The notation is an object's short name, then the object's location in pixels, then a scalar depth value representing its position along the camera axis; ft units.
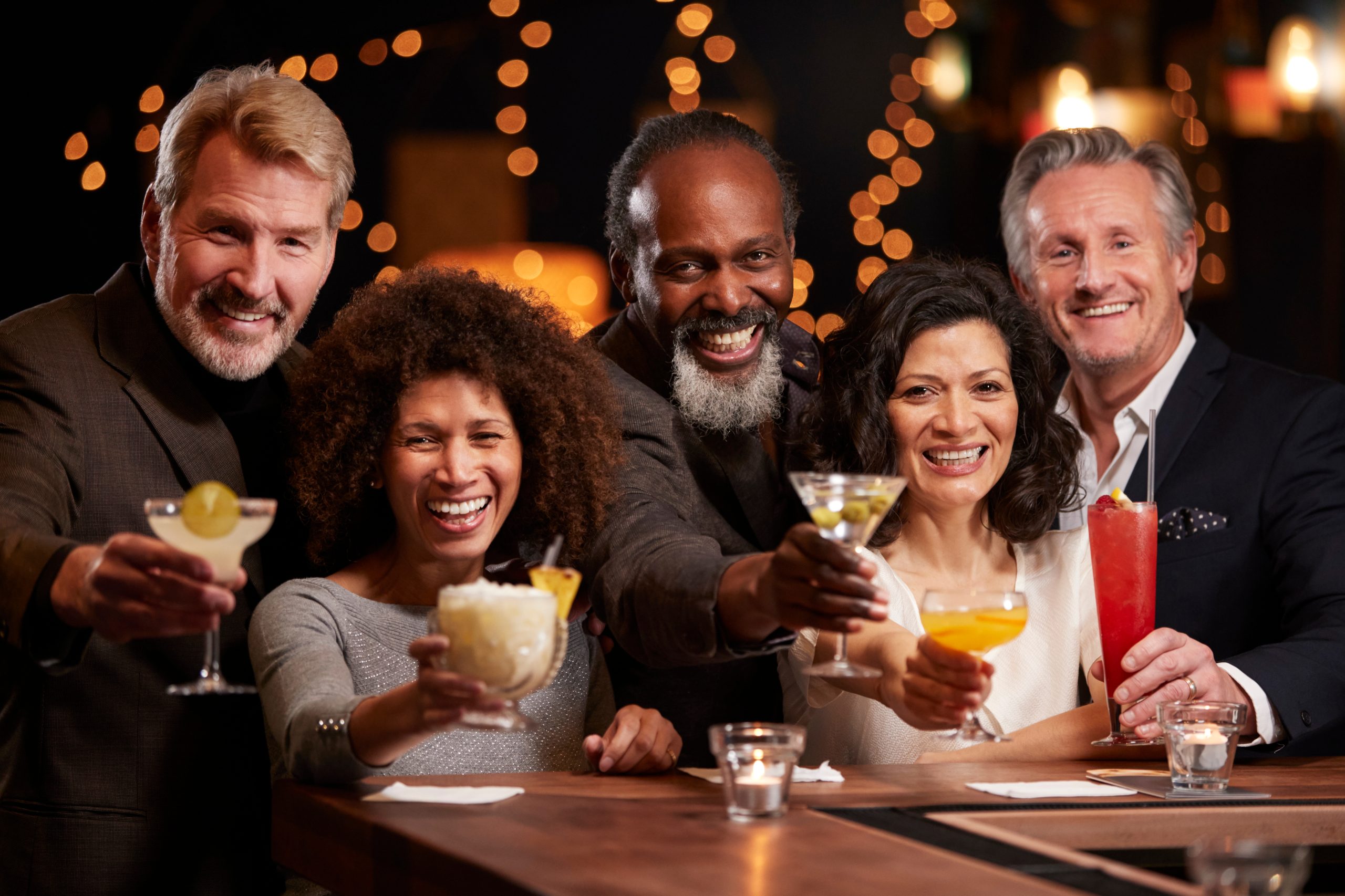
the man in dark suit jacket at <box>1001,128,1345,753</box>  9.97
